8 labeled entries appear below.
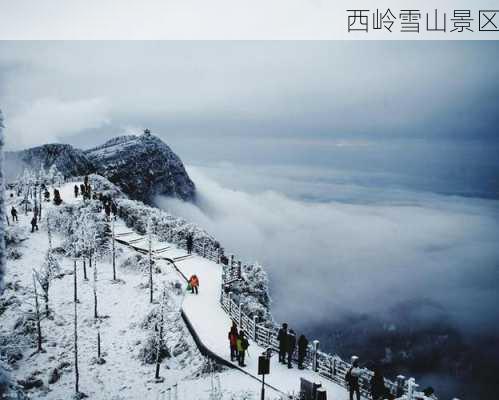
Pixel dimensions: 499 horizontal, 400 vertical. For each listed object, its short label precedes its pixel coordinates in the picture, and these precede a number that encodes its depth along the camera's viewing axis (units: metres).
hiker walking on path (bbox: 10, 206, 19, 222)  30.16
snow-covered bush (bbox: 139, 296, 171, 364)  15.69
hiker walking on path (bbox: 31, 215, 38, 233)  28.85
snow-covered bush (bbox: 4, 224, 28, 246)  25.99
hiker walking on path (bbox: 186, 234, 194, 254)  27.05
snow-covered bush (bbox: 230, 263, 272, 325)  18.50
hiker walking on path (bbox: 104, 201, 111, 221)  30.82
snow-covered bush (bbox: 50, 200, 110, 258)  23.49
